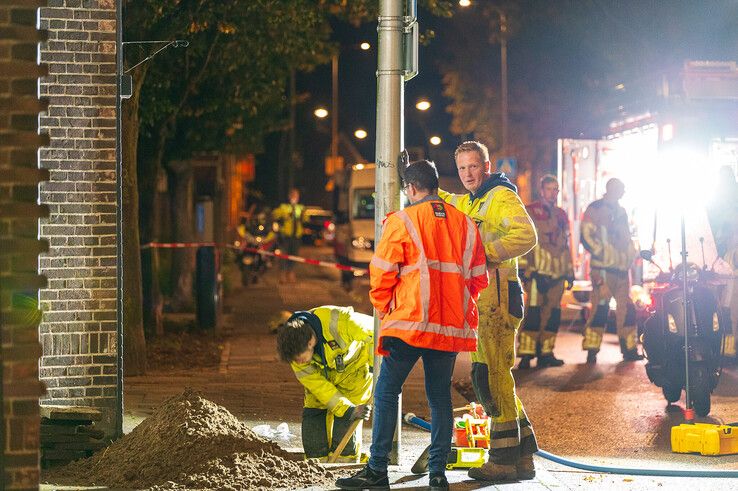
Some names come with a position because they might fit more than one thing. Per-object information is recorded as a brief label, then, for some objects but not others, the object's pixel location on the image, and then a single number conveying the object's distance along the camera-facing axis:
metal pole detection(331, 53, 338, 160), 115.73
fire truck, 22.65
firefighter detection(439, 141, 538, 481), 12.10
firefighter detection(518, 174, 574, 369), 22.04
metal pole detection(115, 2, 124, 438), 13.66
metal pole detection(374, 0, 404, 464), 12.84
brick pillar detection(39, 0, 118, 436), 13.54
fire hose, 12.57
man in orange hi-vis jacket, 10.97
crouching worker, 12.25
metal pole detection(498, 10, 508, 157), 52.01
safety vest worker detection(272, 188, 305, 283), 45.32
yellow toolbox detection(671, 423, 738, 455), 13.86
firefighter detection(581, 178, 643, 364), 22.35
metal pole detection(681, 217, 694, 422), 15.28
